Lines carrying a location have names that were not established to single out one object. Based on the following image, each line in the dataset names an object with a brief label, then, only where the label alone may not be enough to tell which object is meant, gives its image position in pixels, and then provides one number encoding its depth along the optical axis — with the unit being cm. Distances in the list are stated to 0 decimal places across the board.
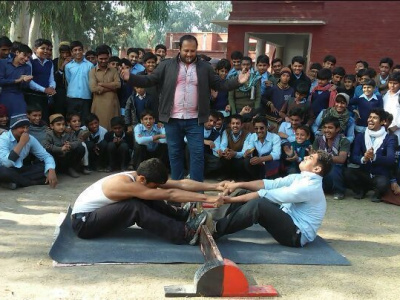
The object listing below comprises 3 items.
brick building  1389
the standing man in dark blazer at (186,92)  507
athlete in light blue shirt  414
